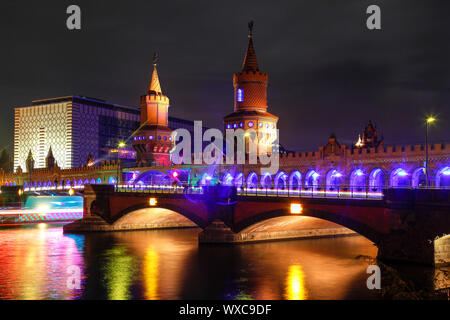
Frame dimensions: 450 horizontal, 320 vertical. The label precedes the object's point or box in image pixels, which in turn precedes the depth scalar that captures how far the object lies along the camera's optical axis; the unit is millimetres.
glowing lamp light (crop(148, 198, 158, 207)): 50562
